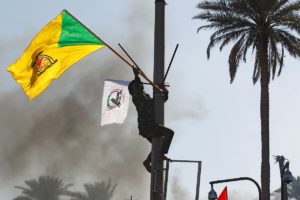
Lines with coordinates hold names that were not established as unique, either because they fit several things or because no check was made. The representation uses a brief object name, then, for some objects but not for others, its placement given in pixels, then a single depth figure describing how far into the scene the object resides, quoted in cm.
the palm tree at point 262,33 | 5794
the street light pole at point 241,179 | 1703
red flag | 1998
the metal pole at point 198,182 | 1422
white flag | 1681
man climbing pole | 1382
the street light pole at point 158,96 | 1315
